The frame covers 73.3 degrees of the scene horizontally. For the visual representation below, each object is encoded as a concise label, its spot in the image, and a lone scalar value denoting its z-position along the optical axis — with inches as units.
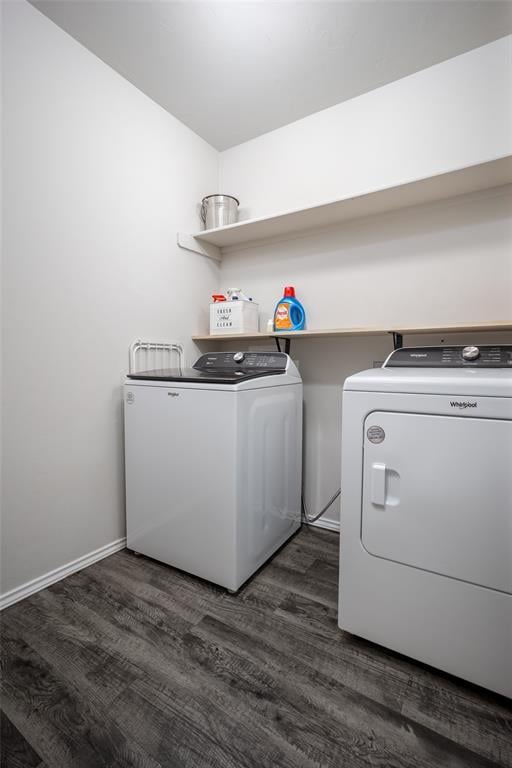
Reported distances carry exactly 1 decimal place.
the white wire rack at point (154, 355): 74.1
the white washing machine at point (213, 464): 56.6
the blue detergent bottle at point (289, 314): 79.0
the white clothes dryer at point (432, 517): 38.5
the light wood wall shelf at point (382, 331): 55.1
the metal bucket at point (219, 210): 85.1
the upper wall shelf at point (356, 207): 57.4
